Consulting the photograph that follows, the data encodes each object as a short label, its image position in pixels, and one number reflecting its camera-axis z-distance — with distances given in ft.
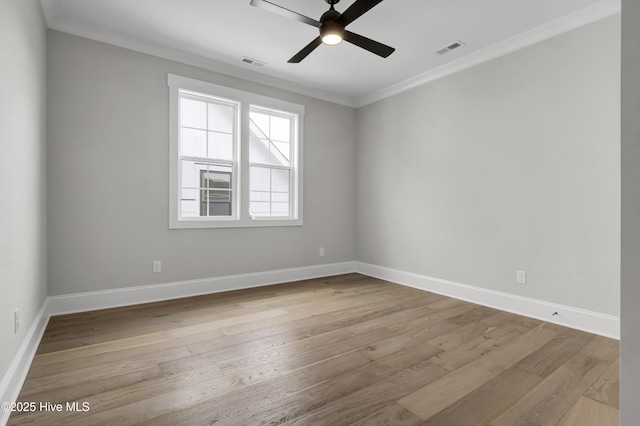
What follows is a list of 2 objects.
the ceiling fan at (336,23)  7.55
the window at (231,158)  12.27
